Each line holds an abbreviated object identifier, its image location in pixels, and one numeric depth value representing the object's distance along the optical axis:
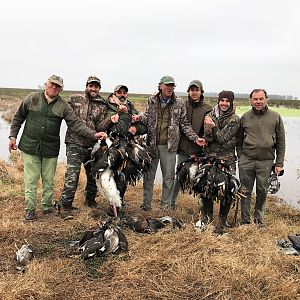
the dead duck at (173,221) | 5.55
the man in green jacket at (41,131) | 5.82
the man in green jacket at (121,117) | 5.98
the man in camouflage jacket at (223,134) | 5.77
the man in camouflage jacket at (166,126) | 6.24
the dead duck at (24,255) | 4.40
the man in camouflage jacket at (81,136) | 6.21
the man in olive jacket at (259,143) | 5.87
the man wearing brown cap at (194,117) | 6.34
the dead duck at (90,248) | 4.48
